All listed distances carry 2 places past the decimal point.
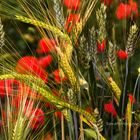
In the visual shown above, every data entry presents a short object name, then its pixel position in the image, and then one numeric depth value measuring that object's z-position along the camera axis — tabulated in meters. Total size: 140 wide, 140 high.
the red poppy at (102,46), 1.25
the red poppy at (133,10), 1.28
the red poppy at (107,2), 1.29
